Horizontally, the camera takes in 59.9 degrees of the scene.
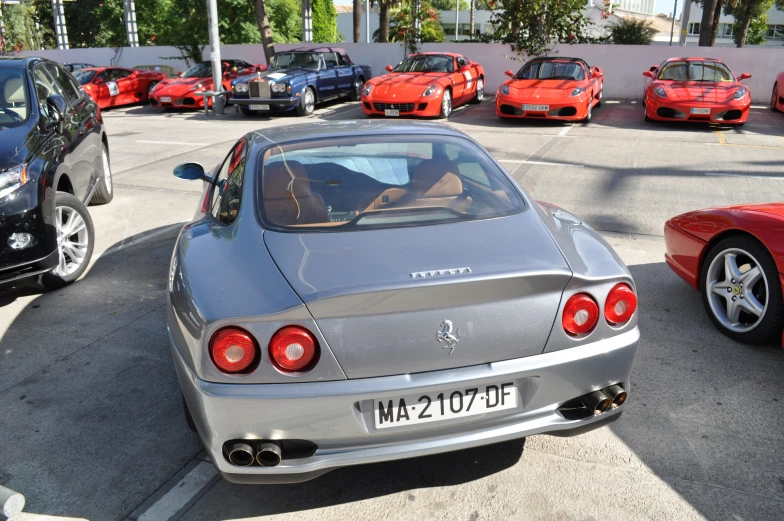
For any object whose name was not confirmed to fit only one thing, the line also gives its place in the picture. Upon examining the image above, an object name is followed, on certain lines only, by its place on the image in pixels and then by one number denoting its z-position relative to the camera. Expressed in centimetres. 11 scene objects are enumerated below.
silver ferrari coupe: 230
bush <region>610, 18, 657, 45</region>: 3055
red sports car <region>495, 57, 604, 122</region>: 1330
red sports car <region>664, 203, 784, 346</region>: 381
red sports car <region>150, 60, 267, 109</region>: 1755
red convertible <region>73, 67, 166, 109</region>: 1884
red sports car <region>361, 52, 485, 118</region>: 1392
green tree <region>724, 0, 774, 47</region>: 3708
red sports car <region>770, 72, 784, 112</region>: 1559
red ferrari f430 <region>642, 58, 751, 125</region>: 1266
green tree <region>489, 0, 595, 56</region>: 1938
